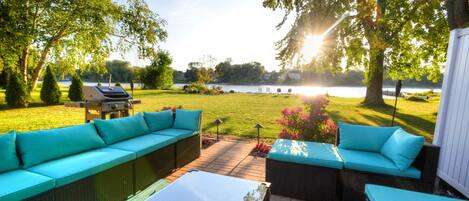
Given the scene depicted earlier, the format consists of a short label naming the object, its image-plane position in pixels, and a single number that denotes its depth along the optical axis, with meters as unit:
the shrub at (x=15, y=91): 9.25
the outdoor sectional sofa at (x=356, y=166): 2.29
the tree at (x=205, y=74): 27.28
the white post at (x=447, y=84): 2.91
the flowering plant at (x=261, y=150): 4.06
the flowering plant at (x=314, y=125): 4.15
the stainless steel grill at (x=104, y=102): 4.15
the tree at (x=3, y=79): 13.52
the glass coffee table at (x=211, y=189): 1.81
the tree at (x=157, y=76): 27.80
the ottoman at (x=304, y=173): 2.49
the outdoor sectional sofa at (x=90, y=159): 1.87
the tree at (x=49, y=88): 10.80
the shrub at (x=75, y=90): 12.02
